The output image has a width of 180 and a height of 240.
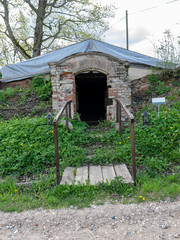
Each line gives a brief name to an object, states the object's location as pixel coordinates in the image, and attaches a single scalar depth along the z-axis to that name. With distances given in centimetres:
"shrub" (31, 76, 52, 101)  758
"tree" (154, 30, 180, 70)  758
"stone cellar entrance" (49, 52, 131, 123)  648
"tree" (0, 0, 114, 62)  1419
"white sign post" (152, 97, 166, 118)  480
